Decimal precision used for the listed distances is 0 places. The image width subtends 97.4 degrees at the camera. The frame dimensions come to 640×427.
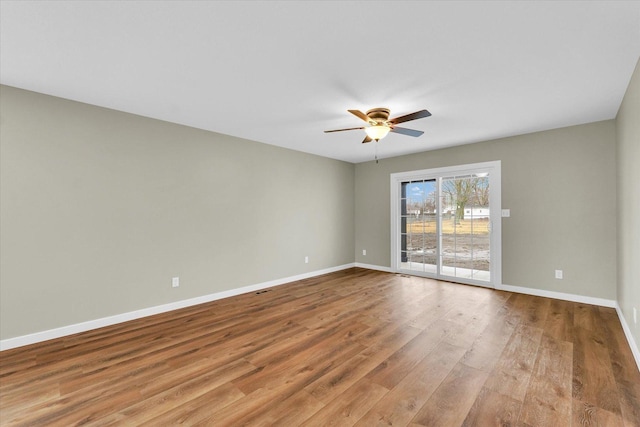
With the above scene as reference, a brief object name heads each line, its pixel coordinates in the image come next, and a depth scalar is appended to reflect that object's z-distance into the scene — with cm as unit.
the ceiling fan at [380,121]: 290
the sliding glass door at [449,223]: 473
